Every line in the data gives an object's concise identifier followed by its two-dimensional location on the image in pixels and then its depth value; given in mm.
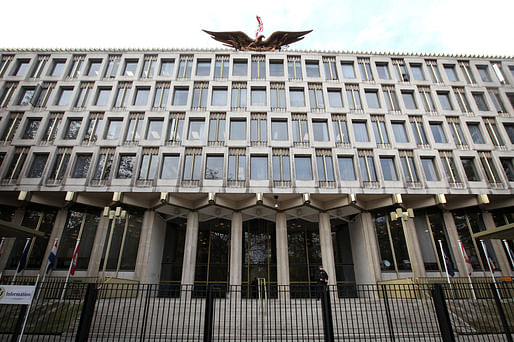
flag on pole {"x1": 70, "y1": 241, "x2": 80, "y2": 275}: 16359
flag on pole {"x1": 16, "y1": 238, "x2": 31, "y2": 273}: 16188
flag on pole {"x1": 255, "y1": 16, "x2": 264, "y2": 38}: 29812
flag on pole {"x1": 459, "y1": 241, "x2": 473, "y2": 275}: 17559
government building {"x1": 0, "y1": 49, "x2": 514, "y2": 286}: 22406
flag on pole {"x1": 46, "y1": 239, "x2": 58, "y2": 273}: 16234
